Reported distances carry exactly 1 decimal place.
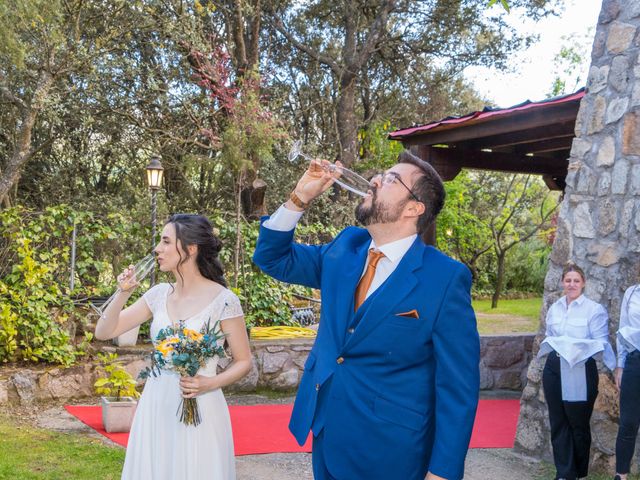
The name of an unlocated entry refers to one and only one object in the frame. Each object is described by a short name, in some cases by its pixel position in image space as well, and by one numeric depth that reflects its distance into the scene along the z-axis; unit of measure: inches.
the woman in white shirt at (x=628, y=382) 192.7
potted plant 247.4
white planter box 247.0
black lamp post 336.2
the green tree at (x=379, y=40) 585.9
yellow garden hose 339.2
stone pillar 213.8
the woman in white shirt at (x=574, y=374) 204.5
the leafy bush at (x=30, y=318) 287.9
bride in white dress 131.5
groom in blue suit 88.9
